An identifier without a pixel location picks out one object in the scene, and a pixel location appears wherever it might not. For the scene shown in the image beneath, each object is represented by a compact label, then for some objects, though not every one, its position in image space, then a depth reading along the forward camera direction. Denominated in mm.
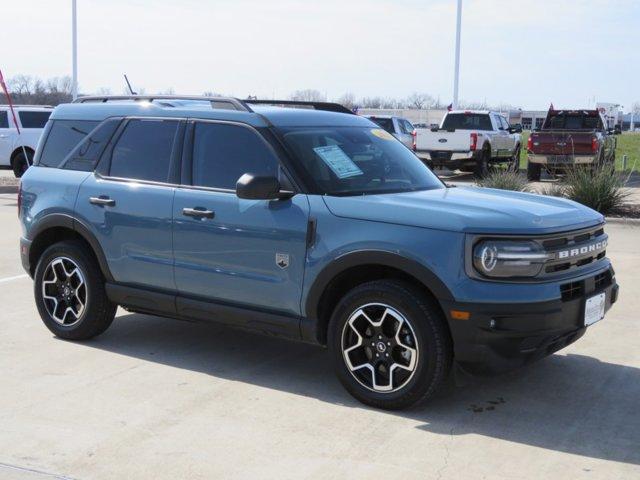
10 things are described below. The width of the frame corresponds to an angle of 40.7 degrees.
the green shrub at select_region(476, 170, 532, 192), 14781
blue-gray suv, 4801
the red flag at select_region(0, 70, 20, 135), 18000
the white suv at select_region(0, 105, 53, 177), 21438
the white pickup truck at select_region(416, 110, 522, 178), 21828
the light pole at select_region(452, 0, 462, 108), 31109
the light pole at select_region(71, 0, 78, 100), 33031
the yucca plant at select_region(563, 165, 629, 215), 14336
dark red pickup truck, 20984
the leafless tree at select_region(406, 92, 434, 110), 110138
